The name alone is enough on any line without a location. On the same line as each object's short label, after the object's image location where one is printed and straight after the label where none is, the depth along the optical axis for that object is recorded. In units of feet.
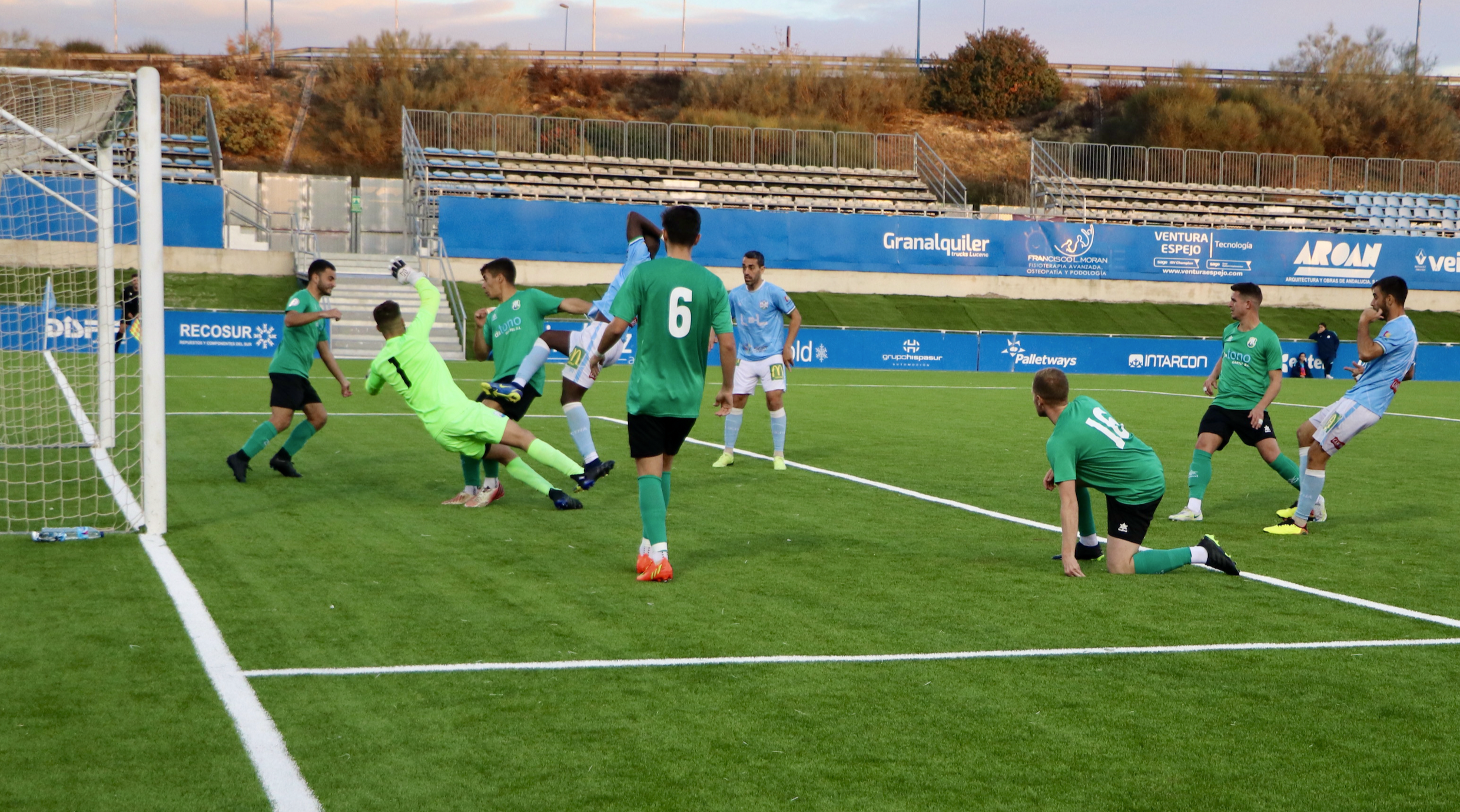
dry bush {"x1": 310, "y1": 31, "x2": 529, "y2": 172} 158.71
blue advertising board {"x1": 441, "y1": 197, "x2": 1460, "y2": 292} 116.16
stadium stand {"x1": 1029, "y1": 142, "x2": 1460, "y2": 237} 144.25
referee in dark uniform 60.39
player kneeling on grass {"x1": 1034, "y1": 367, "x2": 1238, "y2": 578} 22.08
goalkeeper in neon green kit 28.32
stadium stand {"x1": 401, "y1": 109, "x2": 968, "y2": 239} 127.54
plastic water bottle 23.94
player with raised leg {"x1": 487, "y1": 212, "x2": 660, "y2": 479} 29.55
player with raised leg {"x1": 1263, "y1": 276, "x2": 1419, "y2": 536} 29.48
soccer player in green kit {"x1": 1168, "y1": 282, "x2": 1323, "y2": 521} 31.17
